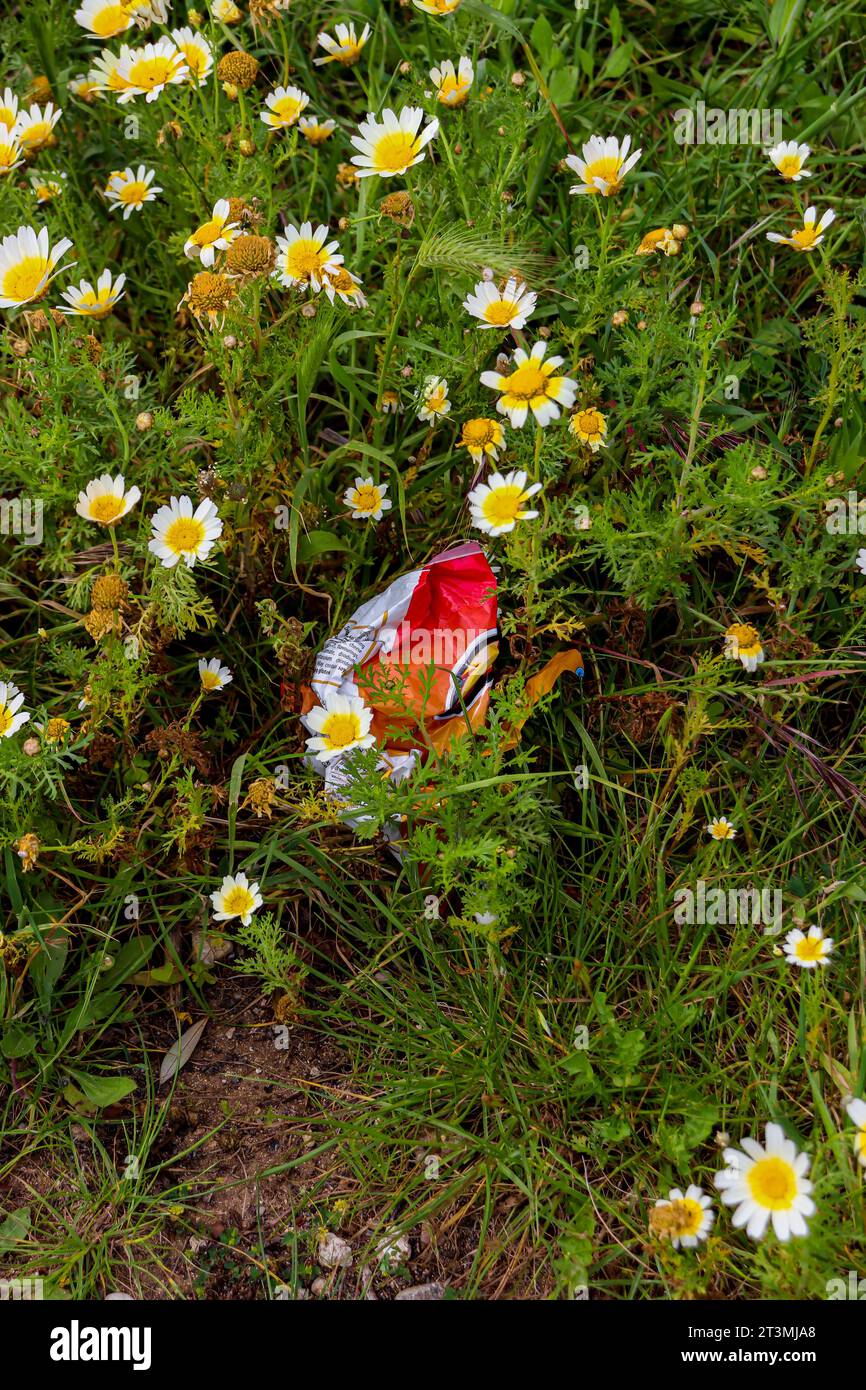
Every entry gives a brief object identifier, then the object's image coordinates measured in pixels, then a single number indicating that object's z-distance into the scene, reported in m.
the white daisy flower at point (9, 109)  2.26
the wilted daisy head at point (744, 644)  1.97
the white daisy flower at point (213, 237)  1.96
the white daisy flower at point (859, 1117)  1.53
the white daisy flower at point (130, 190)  2.33
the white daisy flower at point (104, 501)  1.96
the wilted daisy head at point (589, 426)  1.98
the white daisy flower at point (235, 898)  1.94
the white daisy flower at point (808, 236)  2.09
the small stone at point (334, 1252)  1.78
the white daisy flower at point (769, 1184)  1.51
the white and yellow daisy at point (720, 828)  1.99
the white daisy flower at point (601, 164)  2.04
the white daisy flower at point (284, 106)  2.29
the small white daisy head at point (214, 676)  2.09
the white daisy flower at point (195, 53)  2.21
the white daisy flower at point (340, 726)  1.88
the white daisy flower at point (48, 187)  2.34
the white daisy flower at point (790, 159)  2.18
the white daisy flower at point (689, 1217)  1.58
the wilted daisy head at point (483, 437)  2.03
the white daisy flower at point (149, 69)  2.23
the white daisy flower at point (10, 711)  1.87
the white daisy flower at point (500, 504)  1.87
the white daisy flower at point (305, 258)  1.99
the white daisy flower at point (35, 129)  2.21
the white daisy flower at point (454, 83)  2.11
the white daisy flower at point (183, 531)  1.90
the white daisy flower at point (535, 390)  1.80
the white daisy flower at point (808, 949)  1.78
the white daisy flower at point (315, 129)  2.33
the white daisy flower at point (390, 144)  2.05
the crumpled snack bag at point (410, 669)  1.91
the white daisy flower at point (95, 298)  2.07
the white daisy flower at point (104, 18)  2.34
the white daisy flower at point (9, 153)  2.13
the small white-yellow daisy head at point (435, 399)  2.11
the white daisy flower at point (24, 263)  2.02
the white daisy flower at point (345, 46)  2.36
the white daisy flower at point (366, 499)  2.17
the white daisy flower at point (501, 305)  1.94
